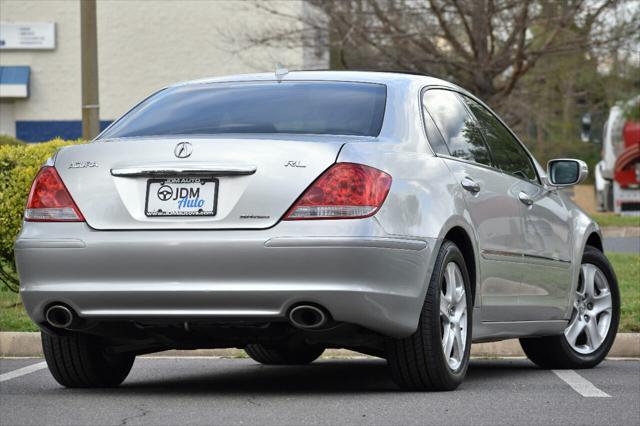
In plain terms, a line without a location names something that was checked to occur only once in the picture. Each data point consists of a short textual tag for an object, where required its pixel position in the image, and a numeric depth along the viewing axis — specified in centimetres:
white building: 3831
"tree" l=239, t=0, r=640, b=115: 2730
